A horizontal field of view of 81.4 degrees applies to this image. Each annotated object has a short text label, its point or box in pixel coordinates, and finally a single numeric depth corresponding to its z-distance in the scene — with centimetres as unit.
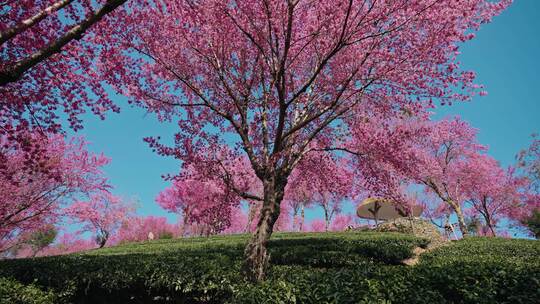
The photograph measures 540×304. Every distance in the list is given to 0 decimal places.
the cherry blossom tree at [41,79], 726
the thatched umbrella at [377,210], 3247
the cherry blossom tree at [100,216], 1892
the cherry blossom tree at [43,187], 1620
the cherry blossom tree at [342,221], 5181
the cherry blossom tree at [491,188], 2853
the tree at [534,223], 2655
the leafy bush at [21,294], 660
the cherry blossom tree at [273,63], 740
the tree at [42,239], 3456
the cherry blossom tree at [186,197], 3384
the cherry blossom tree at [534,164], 2077
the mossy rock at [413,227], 2541
